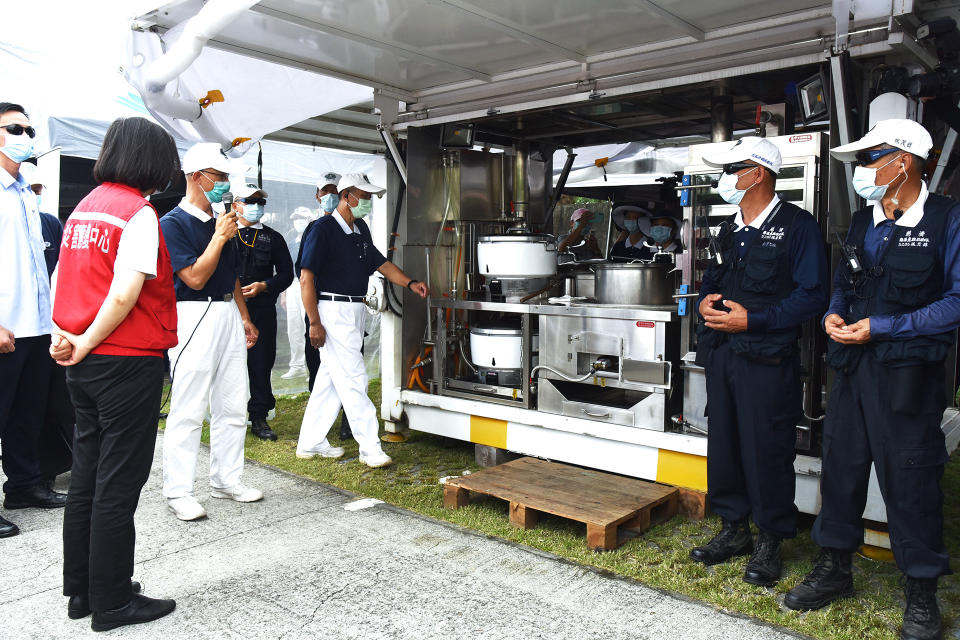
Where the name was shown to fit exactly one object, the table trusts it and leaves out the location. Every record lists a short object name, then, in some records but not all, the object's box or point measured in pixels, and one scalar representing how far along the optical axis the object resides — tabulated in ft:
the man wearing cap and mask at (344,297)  17.72
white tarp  17.81
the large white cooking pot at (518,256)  17.37
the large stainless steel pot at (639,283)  15.90
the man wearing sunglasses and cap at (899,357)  9.34
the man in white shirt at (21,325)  13.39
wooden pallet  12.70
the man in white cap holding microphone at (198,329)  13.28
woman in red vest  9.21
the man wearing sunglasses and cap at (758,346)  11.08
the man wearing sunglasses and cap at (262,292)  21.03
